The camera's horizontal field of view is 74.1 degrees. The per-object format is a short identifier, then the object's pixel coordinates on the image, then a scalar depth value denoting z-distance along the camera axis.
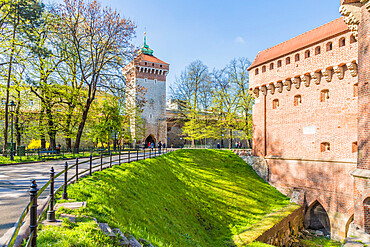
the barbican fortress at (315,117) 13.27
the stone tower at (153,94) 38.47
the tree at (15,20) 14.46
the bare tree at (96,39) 16.69
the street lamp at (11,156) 12.82
